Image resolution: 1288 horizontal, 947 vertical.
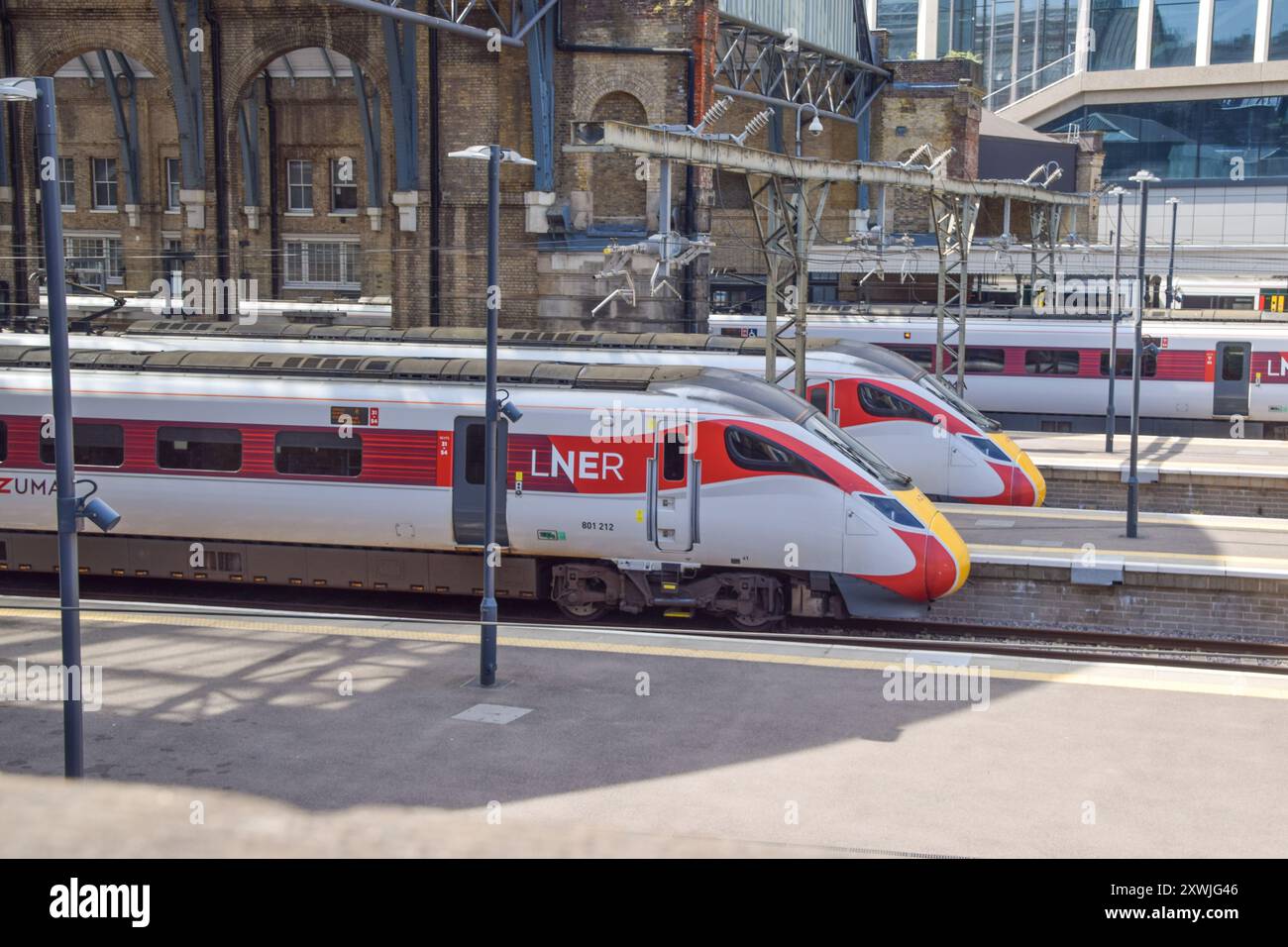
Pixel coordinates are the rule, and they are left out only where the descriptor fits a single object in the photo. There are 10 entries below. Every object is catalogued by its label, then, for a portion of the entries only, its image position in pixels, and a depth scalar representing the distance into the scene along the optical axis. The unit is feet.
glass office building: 236.84
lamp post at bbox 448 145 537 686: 47.73
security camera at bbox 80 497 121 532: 35.68
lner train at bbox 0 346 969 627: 58.80
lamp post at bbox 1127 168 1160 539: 75.92
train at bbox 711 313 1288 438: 117.91
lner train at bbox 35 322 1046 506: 83.61
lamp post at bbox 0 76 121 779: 34.22
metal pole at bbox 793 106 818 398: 71.87
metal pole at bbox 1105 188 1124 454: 104.06
